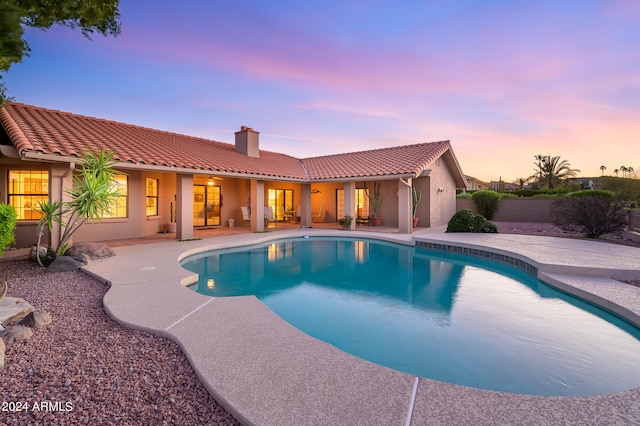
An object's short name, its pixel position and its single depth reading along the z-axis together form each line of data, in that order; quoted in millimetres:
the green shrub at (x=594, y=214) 12000
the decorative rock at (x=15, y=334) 3547
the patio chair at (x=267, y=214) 16719
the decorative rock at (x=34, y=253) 8062
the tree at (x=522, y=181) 40850
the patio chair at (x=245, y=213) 17484
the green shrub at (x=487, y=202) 21672
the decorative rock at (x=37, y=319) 4055
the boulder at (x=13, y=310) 4219
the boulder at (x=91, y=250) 8389
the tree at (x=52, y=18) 2682
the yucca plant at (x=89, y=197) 7676
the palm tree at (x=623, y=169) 45306
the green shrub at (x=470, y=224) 14328
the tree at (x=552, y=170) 37031
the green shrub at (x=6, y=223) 6414
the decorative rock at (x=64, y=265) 7320
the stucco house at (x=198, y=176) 10211
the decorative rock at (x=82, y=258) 7731
